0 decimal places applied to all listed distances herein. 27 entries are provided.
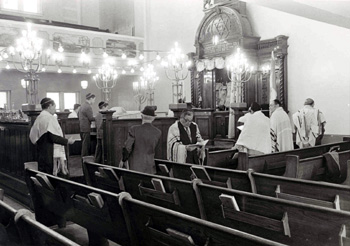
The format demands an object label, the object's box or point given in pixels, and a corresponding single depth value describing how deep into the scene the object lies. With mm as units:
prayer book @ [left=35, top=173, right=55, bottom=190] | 3418
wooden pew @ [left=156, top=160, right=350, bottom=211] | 2768
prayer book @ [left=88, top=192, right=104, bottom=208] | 2734
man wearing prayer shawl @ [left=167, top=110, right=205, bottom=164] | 5453
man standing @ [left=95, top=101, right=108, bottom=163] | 7867
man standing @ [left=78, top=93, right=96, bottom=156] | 8094
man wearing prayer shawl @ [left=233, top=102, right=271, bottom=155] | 5707
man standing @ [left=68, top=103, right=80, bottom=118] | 11188
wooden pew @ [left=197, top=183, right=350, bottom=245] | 2164
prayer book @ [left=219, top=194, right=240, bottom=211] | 2473
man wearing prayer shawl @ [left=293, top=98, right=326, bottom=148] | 9086
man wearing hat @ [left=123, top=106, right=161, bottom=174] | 4559
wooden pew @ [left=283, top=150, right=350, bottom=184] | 3996
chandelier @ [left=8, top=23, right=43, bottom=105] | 7630
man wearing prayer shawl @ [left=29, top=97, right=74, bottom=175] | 5141
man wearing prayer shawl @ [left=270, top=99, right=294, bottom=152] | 6781
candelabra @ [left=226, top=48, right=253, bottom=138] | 9438
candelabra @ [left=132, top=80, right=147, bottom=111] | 13039
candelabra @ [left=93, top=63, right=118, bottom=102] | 10712
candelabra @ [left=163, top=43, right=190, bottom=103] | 8324
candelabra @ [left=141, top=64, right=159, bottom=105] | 13154
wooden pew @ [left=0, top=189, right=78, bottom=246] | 1954
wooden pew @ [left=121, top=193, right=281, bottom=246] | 1867
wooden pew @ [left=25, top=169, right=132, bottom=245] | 2666
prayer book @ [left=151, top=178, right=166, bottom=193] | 3091
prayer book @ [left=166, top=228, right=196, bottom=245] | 2032
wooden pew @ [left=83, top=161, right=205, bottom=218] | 2998
